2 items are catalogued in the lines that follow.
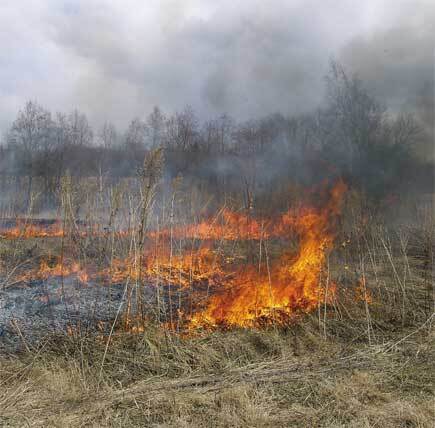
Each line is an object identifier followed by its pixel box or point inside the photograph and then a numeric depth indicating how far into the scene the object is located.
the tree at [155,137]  23.20
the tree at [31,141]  32.12
